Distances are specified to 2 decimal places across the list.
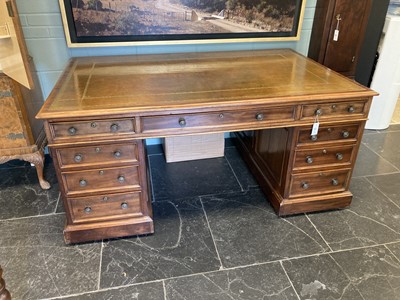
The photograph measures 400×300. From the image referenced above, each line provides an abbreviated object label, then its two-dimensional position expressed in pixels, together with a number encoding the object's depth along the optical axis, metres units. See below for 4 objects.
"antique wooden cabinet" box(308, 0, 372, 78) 2.24
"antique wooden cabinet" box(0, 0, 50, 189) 1.73
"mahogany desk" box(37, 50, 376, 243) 1.55
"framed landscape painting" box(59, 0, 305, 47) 2.07
